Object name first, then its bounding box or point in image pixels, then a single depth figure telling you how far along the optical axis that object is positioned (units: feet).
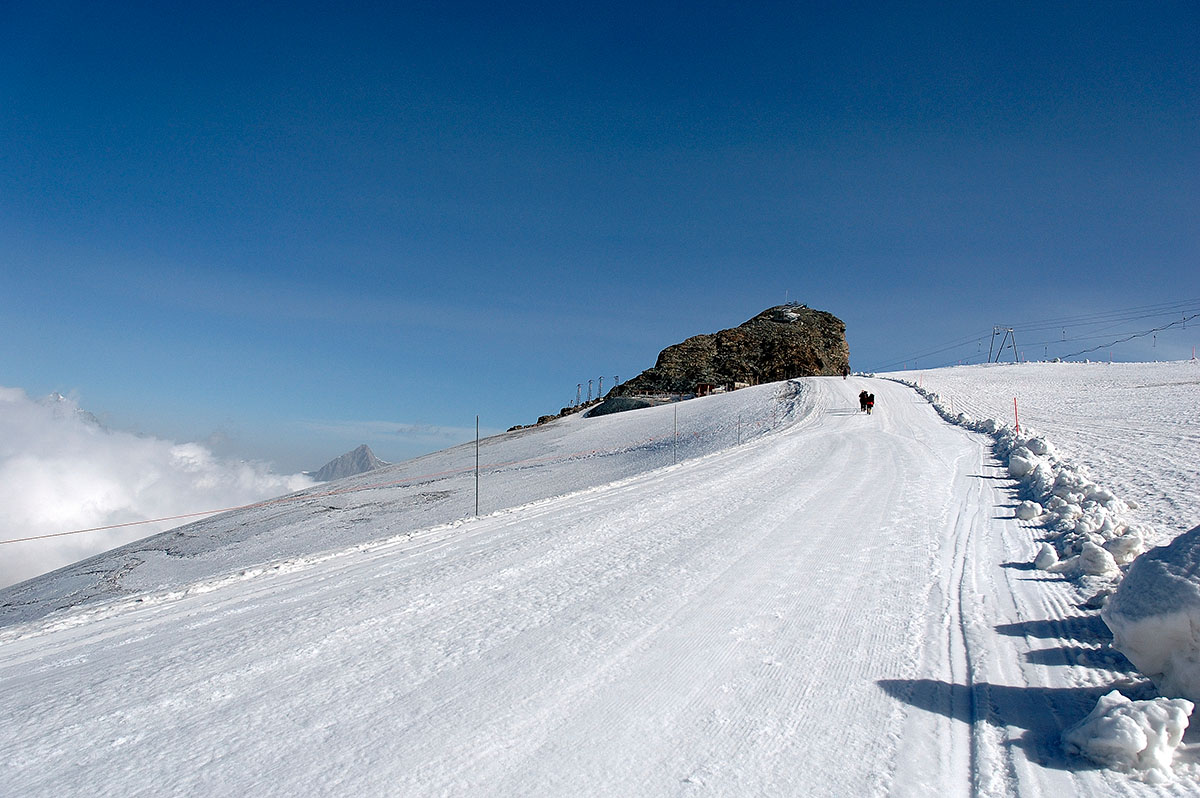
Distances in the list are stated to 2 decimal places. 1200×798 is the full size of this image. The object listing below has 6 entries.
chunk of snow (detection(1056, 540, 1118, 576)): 21.03
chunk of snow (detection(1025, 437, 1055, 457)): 49.03
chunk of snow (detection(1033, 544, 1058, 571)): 22.43
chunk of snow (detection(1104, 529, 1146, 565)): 21.55
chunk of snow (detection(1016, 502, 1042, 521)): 31.91
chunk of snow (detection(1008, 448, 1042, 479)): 43.04
